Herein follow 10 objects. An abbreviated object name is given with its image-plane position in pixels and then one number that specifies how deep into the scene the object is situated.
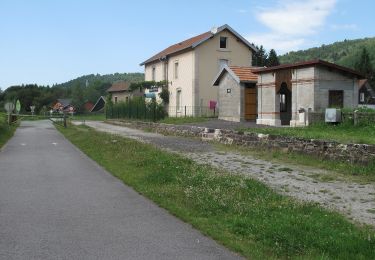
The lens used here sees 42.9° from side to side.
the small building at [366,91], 73.86
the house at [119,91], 78.53
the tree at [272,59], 66.62
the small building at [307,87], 23.77
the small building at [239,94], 30.55
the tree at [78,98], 117.75
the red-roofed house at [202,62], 41.12
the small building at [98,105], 128.75
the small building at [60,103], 117.41
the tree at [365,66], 82.28
